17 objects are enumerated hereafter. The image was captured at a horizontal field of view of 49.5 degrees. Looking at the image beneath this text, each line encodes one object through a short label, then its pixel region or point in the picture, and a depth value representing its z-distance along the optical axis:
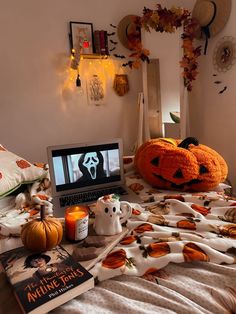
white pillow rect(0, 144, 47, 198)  1.16
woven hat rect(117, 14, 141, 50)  2.28
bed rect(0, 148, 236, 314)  0.57
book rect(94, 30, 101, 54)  2.27
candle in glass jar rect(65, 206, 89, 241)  0.76
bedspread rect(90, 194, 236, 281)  0.67
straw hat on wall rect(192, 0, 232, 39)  2.11
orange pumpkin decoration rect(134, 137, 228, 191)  1.17
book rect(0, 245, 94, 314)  0.52
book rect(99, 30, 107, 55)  2.26
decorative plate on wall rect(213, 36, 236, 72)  2.14
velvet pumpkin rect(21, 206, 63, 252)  0.67
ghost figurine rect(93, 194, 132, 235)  0.81
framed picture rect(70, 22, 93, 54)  2.23
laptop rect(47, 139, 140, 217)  1.14
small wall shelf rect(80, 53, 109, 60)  2.27
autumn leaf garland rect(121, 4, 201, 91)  2.09
